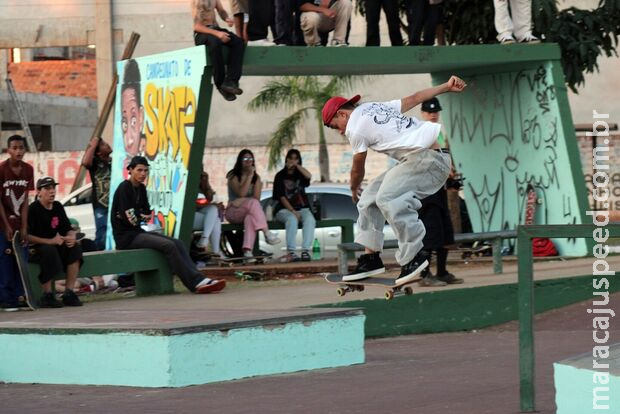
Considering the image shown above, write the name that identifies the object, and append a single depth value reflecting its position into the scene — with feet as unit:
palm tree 97.96
